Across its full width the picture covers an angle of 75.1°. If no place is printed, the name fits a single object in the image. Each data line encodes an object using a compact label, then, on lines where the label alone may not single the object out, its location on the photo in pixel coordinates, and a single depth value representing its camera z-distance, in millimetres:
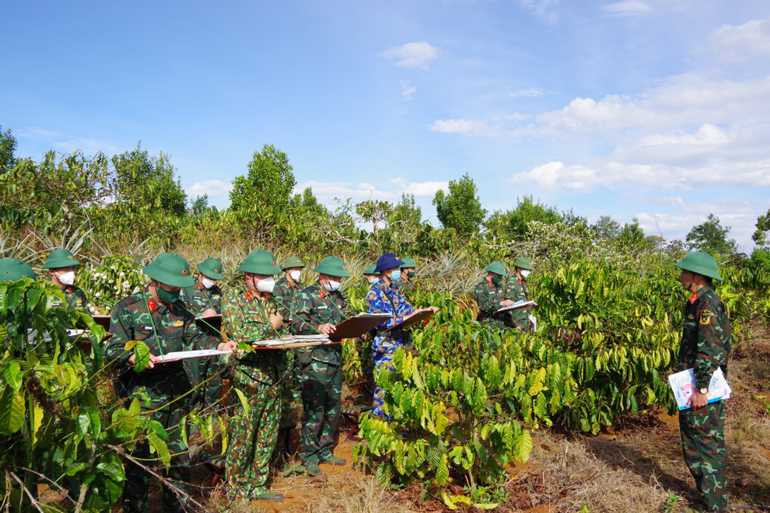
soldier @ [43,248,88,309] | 4656
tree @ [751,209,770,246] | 15727
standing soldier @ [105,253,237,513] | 3168
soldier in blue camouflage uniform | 5168
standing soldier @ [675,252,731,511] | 3516
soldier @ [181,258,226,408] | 5230
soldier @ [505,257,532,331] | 7152
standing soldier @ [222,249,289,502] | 3662
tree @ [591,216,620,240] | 37700
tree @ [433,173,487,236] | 25891
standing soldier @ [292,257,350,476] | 4570
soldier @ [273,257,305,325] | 5462
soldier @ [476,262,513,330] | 7047
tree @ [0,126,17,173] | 21181
